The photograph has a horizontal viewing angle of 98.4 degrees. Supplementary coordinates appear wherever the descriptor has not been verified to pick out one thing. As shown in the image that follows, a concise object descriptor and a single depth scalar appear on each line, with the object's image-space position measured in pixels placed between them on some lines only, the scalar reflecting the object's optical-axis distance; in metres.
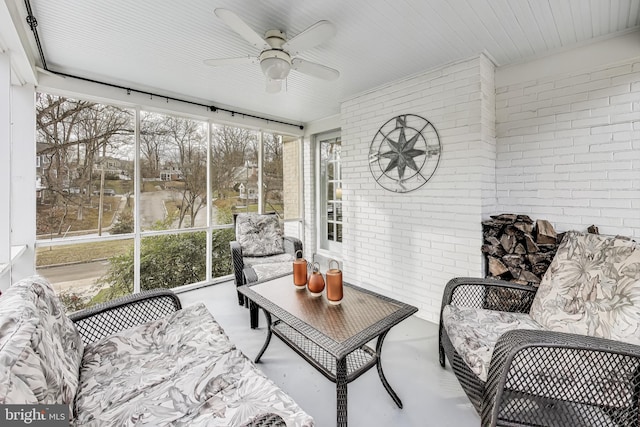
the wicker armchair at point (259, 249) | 2.99
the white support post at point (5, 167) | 1.93
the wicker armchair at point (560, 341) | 1.23
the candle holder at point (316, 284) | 1.92
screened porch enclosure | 2.82
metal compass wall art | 2.82
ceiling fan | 1.65
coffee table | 1.40
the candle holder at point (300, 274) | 2.08
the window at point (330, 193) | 4.54
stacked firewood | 2.33
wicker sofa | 0.93
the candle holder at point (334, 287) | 1.80
